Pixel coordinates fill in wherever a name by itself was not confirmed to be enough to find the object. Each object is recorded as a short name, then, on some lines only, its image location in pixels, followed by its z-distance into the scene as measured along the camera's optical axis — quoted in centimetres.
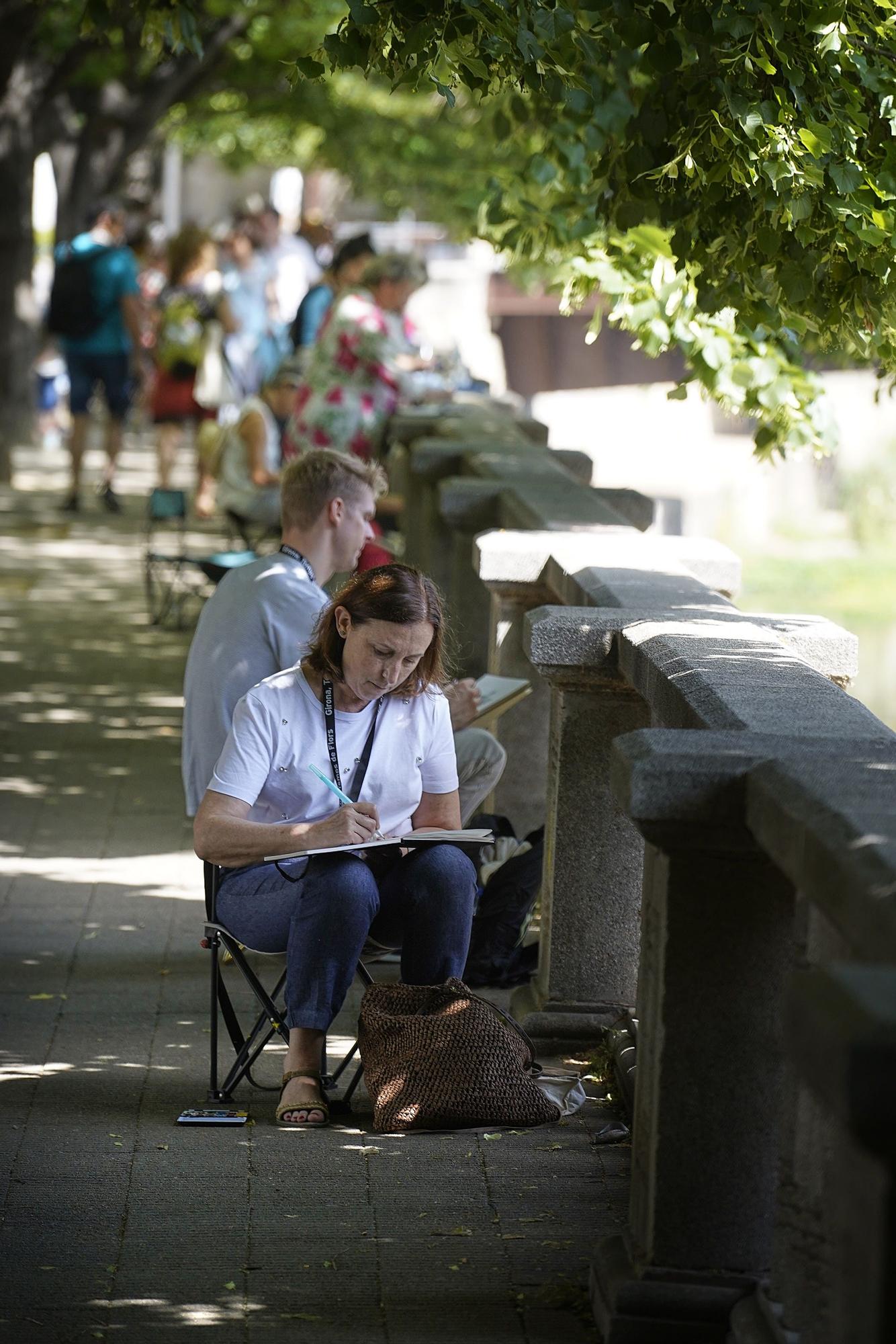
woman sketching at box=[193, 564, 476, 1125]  949
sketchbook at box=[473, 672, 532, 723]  1223
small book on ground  949
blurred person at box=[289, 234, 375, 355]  2433
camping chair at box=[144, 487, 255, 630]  1945
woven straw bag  930
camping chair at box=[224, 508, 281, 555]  2297
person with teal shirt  3309
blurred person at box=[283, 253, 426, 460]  2167
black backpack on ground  1181
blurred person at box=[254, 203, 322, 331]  3792
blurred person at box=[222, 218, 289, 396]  3175
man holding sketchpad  1152
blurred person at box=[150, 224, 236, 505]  3137
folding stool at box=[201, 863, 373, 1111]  962
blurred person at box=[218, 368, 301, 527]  2225
